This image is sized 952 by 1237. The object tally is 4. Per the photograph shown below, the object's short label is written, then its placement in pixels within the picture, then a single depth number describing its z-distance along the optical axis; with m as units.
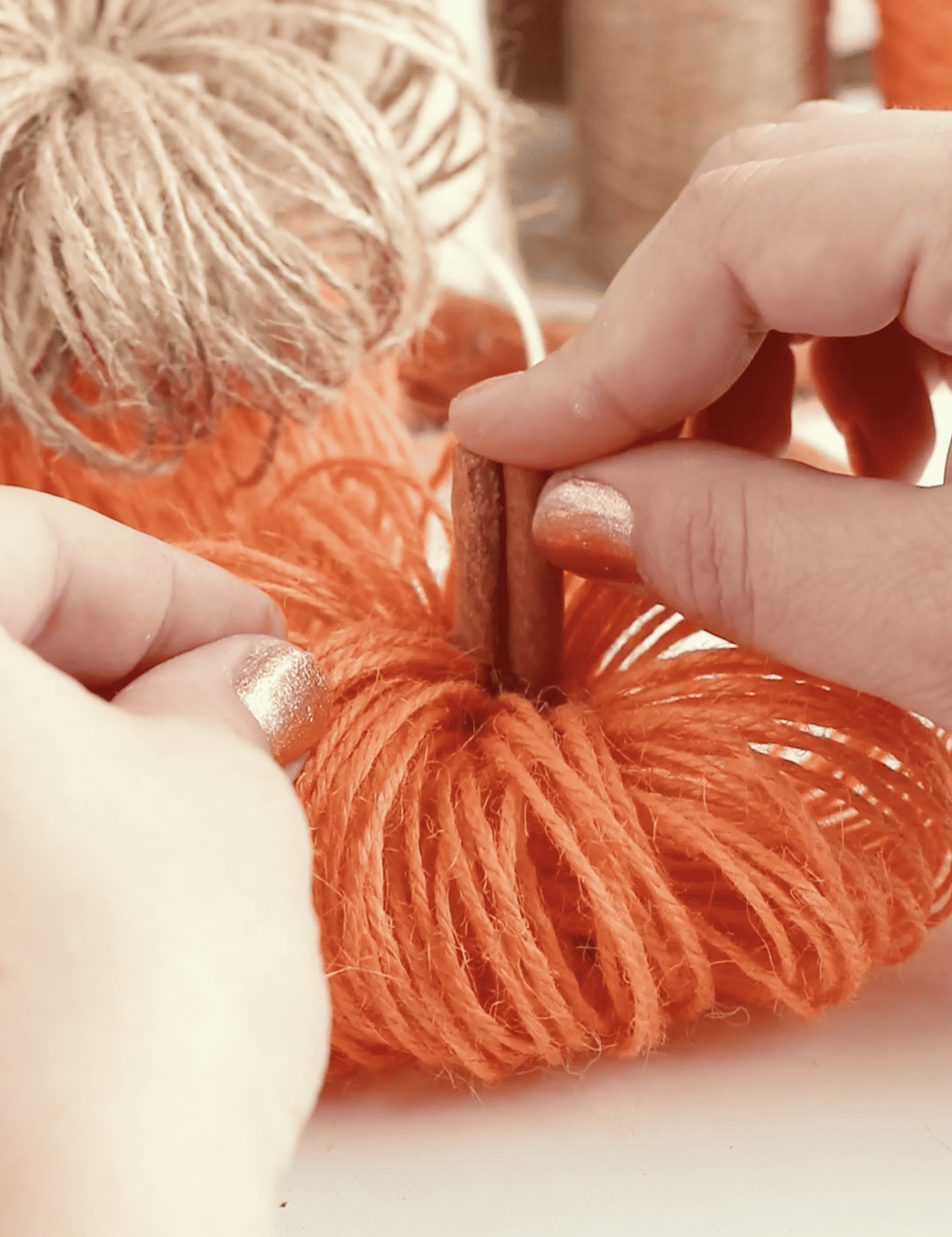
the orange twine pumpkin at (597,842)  0.17
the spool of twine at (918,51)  0.36
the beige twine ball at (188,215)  0.21
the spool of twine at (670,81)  0.40
